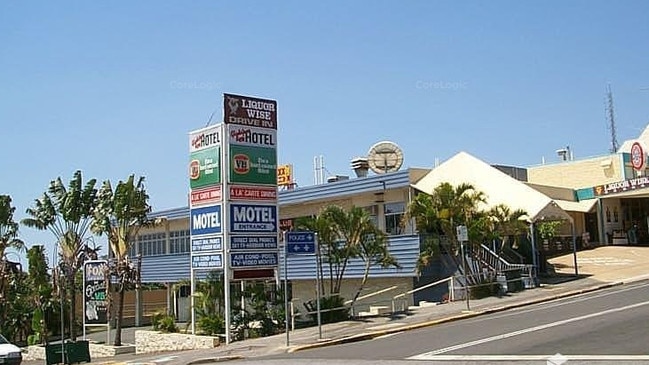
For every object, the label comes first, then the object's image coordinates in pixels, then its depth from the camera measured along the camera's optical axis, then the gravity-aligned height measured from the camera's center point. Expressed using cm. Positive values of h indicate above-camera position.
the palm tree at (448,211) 2761 +142
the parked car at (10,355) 1961 -221
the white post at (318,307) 2155 -143
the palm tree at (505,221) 2853 +101
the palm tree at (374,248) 2705 +21
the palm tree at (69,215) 3675 +248
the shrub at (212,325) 2548 -214
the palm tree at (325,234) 2655 +73
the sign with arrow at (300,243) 2116 +39
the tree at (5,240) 4232 +160
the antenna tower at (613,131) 6434 +975
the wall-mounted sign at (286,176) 4391 +466
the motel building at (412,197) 3128 +204
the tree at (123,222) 3328 +188
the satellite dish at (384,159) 3666 +448
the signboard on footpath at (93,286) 3177 -87
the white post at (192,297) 2613 -125
